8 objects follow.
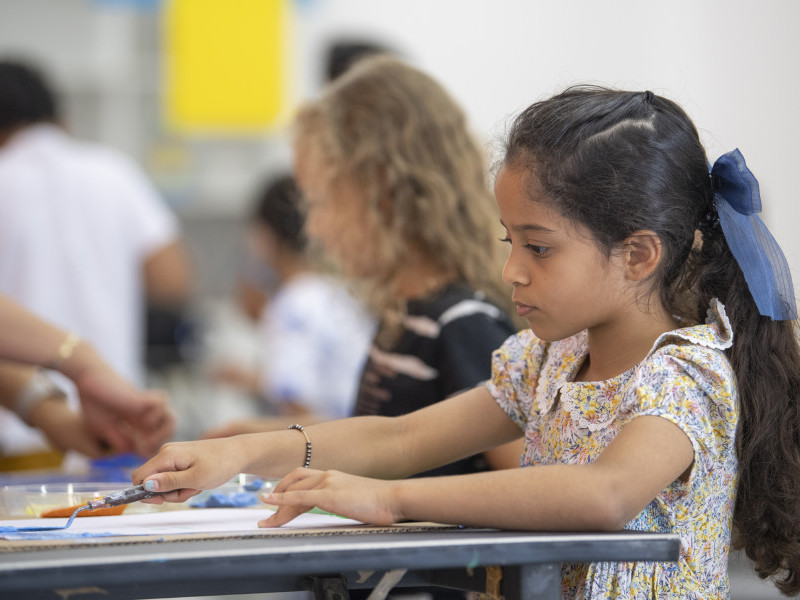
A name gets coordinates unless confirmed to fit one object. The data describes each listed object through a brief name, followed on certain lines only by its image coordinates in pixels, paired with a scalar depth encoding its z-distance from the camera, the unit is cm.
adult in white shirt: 401
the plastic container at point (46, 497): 249
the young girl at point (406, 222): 282
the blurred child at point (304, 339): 443
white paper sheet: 234
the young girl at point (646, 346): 237
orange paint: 244
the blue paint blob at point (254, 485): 253
